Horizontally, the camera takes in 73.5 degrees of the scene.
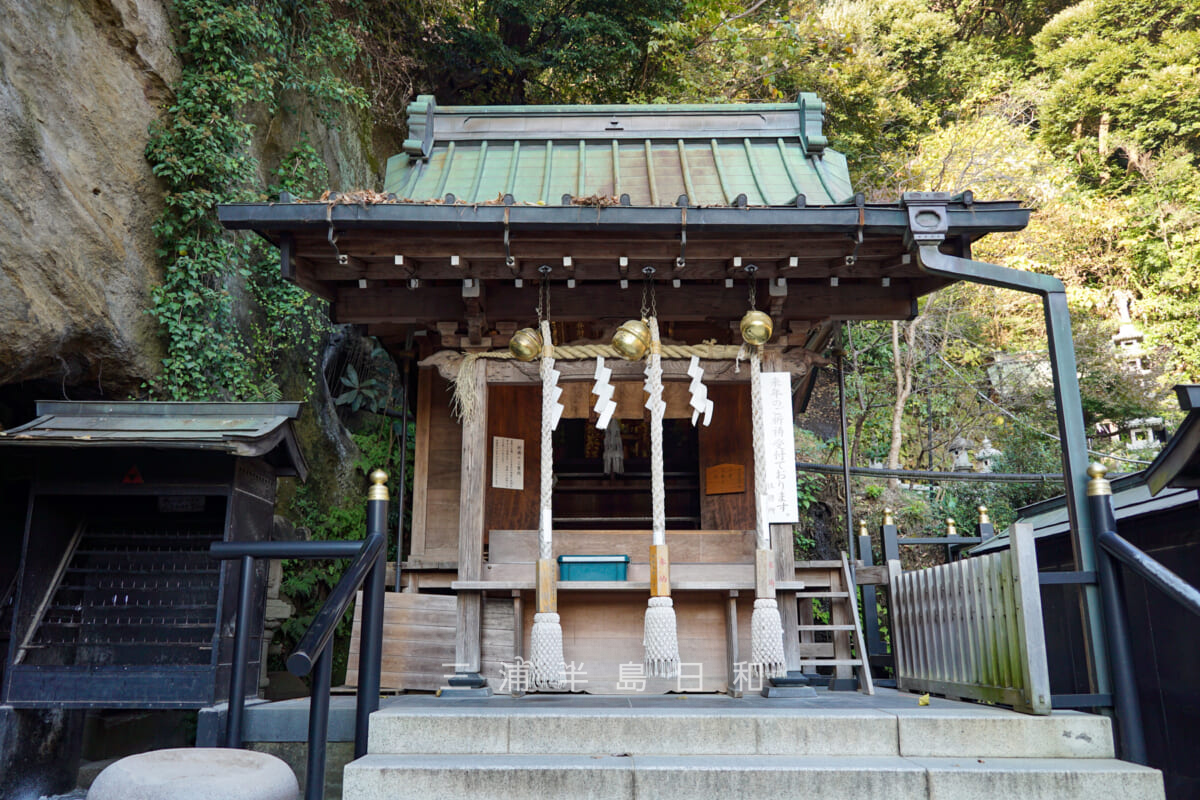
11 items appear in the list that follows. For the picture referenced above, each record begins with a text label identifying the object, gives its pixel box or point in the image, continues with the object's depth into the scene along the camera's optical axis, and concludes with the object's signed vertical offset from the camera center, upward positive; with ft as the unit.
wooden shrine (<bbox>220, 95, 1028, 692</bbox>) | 18.47 +7.85
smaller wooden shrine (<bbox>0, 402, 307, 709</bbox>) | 16.40 +1.40
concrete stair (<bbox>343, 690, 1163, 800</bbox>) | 12.48 -2.52
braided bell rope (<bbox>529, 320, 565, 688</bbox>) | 17.88 -0.95
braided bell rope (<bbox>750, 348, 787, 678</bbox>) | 18.30 -0.53
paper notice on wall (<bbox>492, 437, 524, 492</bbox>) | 26.89 +4.50
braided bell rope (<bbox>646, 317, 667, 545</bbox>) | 19.63 +4.17
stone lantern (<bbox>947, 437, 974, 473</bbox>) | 45.50 +8.34
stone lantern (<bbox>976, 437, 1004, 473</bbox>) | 47.60 +8.30
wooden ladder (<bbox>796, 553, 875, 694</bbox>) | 22.97 -0.22
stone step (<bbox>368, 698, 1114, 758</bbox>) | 13.62 -2.22
